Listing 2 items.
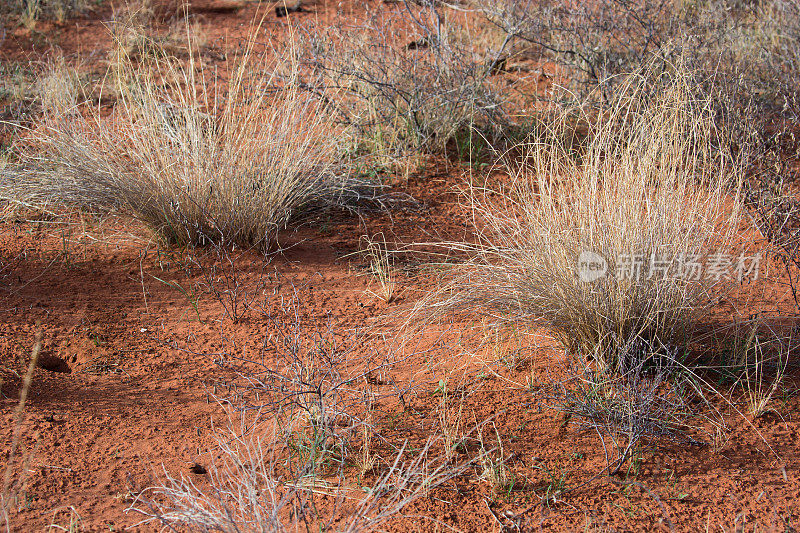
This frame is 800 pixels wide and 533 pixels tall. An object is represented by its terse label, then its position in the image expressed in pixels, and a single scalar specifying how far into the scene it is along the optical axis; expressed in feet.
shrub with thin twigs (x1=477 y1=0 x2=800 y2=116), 15.93
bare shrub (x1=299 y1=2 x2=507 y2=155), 15.92
